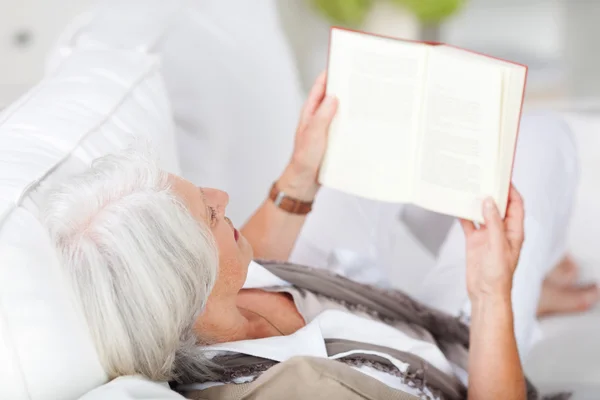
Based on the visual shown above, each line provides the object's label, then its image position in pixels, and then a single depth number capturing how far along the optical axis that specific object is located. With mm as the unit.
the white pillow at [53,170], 1468
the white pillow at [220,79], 2005
